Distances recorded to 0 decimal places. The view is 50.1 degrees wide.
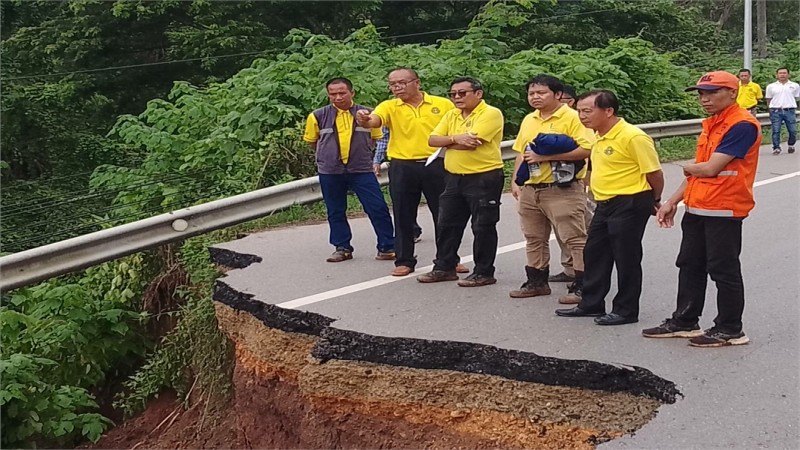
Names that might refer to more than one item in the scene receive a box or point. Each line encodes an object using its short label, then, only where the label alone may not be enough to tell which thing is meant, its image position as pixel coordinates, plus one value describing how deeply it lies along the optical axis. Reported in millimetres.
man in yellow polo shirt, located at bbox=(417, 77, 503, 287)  6191
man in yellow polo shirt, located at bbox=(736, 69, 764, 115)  14430
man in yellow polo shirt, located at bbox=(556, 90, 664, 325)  5273
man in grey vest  7141
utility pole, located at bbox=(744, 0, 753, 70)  18312
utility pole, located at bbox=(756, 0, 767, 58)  29859
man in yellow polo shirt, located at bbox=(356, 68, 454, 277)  6746
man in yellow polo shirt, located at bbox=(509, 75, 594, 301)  5852
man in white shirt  14547
